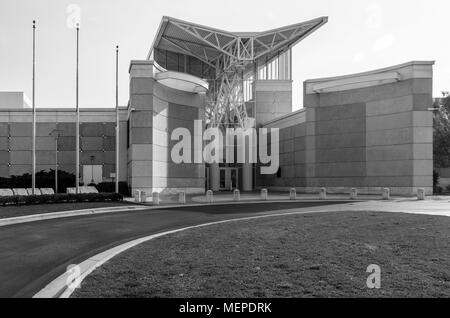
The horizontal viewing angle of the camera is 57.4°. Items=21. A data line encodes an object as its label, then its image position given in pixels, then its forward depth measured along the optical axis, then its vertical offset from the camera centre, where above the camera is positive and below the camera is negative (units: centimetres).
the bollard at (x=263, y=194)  2984 -216
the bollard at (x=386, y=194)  2898 -202
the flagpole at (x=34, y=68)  2473 +576
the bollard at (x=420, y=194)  2838 -195
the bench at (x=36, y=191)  2839 -193
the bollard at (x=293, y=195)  2925 -215
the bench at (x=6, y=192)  2562 -183
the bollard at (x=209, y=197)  2767 -220
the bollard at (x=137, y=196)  2656 -213
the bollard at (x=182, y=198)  2650 -218
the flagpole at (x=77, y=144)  2652 +125
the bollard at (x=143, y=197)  2689 -217
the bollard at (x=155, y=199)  2526 -216
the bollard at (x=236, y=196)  2892 -224
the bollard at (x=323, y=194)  2920 -206
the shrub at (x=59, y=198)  2162 -198
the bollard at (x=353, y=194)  3015 -211
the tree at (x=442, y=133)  4158 +334
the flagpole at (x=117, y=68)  2970 +689
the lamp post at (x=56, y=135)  3195 +251
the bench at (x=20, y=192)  2629 -184
